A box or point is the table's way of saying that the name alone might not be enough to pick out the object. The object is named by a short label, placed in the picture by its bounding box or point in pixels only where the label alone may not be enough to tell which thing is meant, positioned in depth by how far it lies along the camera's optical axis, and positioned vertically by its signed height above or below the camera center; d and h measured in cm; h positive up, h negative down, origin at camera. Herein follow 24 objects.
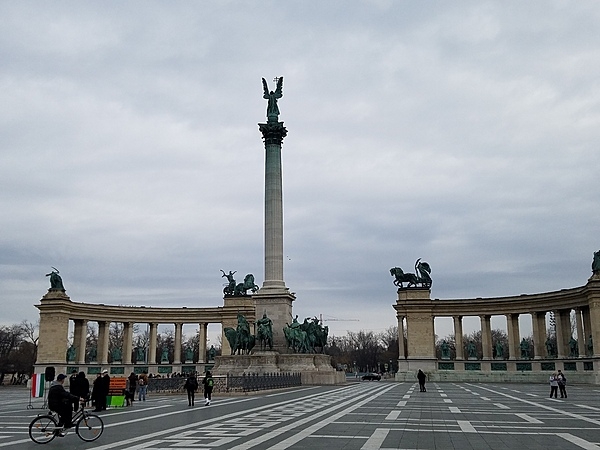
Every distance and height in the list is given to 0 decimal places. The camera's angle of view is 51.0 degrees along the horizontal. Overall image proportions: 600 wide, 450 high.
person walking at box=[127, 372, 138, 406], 3195 -133
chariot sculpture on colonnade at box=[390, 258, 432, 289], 8669 +1074
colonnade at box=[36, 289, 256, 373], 7644 +501
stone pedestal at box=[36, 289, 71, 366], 7575 +375
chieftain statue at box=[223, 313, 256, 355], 5491 +175
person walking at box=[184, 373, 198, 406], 3056 -132
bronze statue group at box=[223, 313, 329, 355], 5312 +190
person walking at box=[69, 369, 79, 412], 2256 -87
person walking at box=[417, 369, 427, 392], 4477 -164
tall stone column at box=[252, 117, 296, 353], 5631 +1020
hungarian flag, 3338 -126
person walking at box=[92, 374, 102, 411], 2781 -133
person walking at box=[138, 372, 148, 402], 3569 -155
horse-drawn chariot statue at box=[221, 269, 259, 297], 9275 +1038
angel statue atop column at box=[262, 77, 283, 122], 6316 +2601
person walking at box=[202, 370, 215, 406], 3056 -139
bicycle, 1622 -176
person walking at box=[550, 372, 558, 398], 3859 -167
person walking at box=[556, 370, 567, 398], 3817 -175
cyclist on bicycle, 1634 -112
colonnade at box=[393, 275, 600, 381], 6900 +354
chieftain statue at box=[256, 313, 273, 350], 5272 +209
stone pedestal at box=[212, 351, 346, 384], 5203 -60
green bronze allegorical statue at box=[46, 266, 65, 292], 7806 +960
